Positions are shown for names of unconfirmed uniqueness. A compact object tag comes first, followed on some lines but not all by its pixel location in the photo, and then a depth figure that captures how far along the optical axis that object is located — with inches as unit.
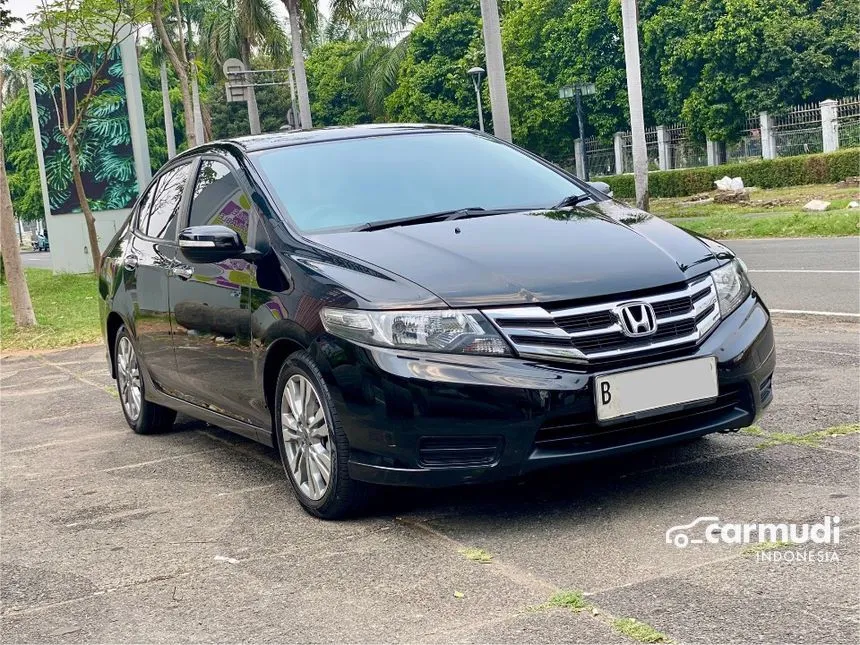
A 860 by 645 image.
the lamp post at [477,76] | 1805.9
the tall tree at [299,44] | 1346.0
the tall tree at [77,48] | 1005.8
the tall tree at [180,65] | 1024.2
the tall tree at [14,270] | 652.7
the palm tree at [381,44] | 2568.9
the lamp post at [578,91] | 1771.5
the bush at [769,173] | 1359.5
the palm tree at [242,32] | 1594.5
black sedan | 176.9
